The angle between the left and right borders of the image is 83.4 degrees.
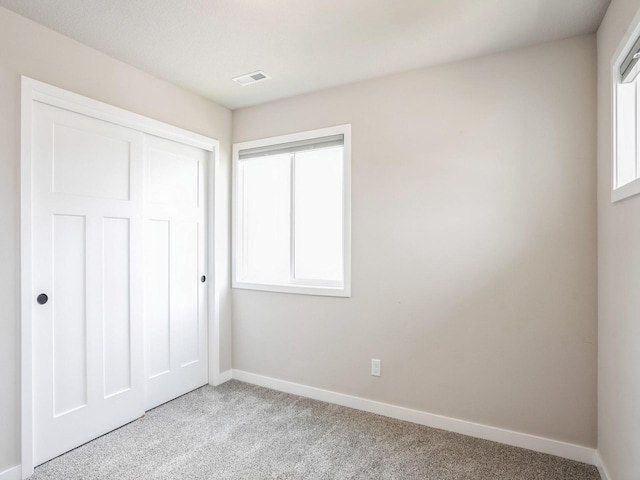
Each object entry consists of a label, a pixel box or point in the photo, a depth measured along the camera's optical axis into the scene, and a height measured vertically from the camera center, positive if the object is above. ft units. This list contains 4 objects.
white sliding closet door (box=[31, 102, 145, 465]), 7.04 -0.87
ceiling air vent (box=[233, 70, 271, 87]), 8.86 +4.05
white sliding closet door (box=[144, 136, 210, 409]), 9.27 -0.86
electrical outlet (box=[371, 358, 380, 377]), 9.09 -3.29
